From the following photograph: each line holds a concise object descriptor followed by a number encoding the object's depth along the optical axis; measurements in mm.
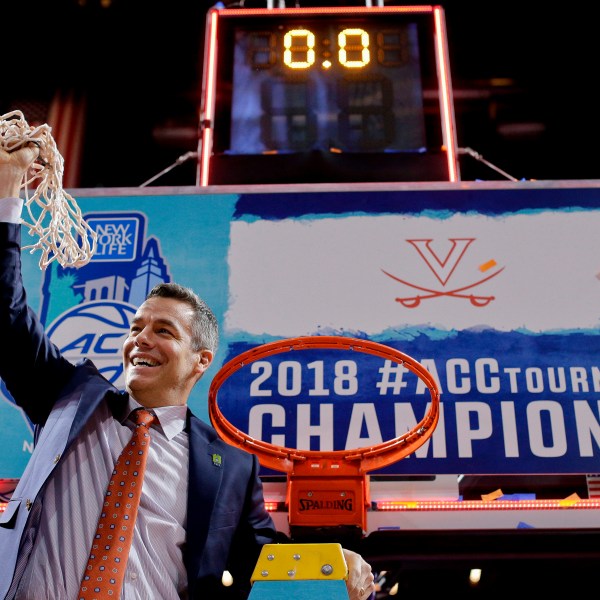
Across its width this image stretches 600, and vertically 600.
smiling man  2068
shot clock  5043
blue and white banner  3637
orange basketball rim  3174
